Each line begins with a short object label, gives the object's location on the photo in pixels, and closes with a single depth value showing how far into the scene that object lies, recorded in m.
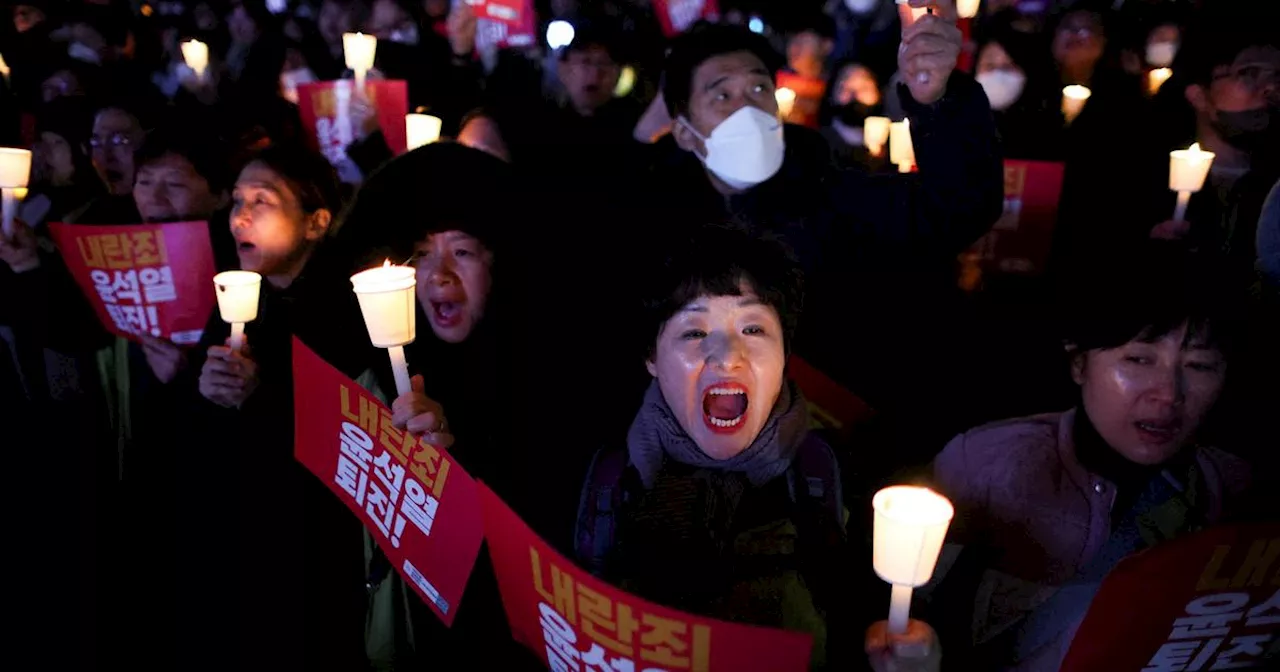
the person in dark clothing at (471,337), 2.77
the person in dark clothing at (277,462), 3.02
